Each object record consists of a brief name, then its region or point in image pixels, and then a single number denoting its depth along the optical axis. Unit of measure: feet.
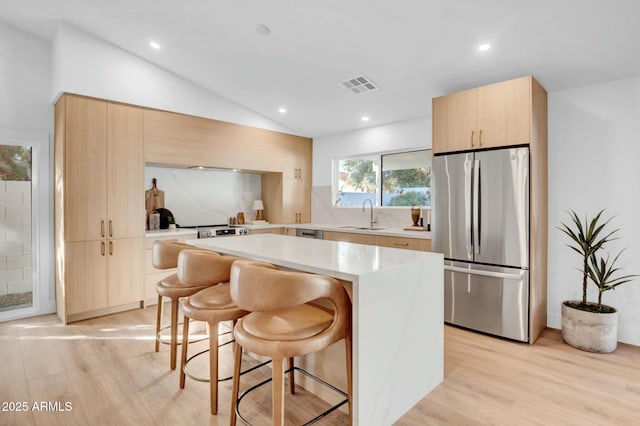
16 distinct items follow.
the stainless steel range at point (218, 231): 14.21
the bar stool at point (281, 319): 4.64
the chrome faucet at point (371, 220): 15.90
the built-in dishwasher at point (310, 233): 15.99
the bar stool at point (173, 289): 7.78
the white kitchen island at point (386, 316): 5.12
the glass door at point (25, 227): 11.84
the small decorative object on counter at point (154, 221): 14.01
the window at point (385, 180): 14.73
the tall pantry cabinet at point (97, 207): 11.16
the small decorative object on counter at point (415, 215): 13.74
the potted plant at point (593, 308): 8.92
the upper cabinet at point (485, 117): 9.50
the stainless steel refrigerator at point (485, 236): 9.55
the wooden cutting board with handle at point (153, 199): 14.46
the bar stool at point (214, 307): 6.16
